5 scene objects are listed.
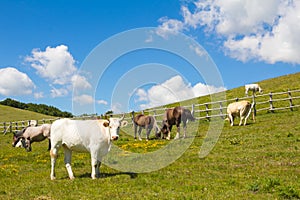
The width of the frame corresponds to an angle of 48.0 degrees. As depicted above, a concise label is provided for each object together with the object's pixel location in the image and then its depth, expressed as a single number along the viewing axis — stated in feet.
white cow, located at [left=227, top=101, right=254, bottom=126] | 80.79
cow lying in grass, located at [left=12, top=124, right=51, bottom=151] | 80.33
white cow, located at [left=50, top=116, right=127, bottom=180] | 34.78
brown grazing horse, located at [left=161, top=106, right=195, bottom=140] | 72.13
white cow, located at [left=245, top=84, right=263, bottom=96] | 144.66
